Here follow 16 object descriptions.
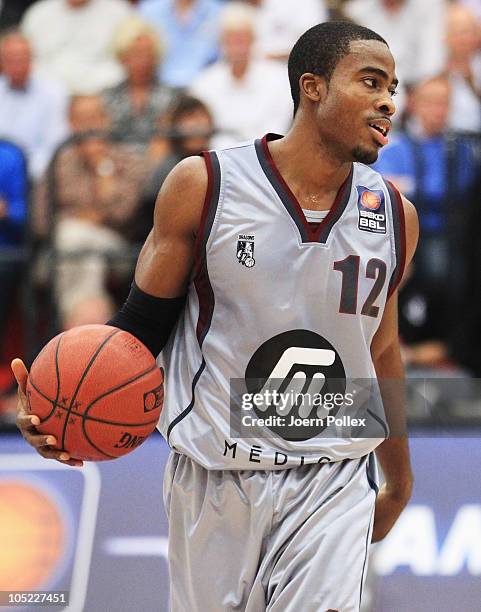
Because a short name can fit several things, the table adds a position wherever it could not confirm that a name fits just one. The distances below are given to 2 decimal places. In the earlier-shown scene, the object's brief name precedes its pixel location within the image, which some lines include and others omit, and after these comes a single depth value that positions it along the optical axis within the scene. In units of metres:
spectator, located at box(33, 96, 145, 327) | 12.91
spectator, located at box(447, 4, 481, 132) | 15.26
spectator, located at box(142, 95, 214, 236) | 12.90
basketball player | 6.40
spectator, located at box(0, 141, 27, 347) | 13.27
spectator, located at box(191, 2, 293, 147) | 15.23
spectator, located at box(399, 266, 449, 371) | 12.89
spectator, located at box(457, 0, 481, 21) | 16.42
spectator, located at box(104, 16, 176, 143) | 15.10
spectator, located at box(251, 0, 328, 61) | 16.61
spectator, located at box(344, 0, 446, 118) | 16.28
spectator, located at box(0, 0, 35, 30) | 17.56
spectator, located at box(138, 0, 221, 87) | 16.58
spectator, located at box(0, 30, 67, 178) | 15.73
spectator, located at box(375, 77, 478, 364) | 12.87
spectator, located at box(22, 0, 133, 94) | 16.62
